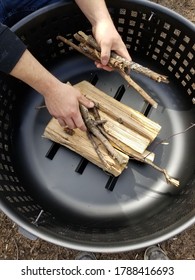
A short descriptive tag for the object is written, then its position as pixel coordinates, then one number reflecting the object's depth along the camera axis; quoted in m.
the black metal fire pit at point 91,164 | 1.15
